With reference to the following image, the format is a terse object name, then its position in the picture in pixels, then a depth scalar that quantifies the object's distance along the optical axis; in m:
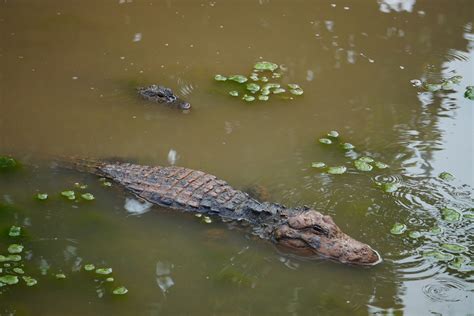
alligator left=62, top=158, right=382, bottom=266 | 10.85
